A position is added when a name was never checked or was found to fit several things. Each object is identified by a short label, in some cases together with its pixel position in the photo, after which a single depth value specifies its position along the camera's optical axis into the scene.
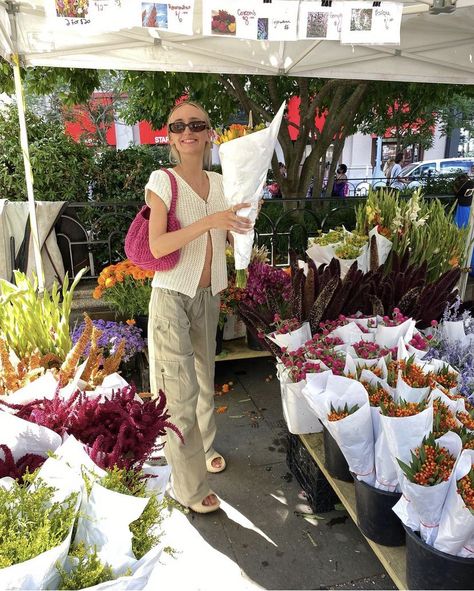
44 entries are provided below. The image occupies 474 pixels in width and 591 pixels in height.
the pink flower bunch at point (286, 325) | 2.41
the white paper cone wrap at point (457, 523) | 1.30
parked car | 16.83
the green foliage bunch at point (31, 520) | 0.95
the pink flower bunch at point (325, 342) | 2.23
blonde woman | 2.10
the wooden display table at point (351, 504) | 1.66
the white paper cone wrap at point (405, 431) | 1.46
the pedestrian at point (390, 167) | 15.10
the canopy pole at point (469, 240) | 3.49
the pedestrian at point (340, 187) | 11.78
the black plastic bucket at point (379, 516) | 1.68
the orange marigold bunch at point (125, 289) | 3.68
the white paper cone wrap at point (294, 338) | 2.37
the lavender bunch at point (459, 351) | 1.80
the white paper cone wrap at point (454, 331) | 2.19
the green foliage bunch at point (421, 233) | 3.26
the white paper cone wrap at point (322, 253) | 3.49
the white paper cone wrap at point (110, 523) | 1.04
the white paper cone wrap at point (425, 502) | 1.36
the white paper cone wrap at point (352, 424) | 1.64
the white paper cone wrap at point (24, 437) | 1.29
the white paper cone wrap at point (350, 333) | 2.26
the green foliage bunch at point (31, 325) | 1.96
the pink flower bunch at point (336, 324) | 2.33
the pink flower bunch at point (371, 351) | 2.07
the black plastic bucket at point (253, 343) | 3.80
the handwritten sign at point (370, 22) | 2.27
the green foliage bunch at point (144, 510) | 1.11
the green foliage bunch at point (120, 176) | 5.26
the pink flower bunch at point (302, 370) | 2.03
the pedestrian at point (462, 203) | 5.57
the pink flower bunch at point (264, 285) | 3.06
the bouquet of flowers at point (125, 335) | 3.52
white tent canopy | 3.10
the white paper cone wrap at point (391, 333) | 2.18
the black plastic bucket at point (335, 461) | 2.06
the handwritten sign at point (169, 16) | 2.02
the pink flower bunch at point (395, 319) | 2.26
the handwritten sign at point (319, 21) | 2.26
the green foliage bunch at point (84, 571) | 0.97
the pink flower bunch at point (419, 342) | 2.08
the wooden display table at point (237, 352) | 3.75
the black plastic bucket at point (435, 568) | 1.39
